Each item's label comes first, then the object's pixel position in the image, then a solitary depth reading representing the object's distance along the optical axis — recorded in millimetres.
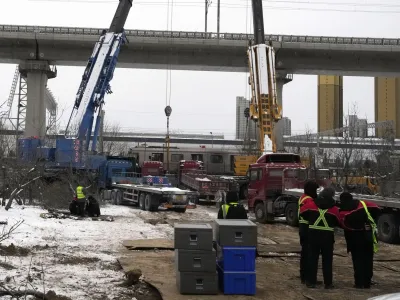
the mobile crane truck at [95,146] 23422
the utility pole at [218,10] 54219
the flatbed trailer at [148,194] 22734
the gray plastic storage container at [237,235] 7453
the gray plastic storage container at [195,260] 7363
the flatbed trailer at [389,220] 14359
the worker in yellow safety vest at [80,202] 17859
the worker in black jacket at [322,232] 8023
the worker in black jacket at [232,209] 8828
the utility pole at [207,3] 57881
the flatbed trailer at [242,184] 30208
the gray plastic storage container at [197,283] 7410
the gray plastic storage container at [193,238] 7359
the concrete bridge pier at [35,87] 41094
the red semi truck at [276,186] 19031
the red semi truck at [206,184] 28578
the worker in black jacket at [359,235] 8109
